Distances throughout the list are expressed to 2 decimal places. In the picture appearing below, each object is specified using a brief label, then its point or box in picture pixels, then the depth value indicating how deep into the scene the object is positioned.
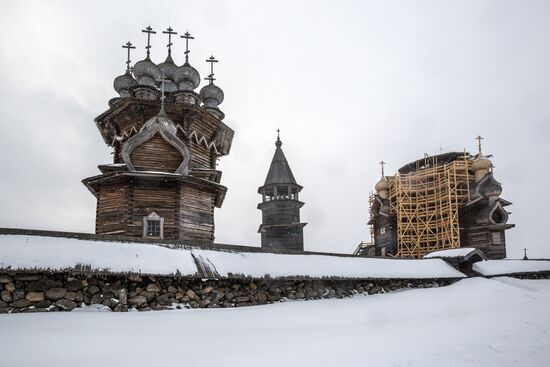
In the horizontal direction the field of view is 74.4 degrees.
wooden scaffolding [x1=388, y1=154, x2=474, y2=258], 31.20
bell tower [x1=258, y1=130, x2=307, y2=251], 32.88
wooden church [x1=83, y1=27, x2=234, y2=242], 17.70
